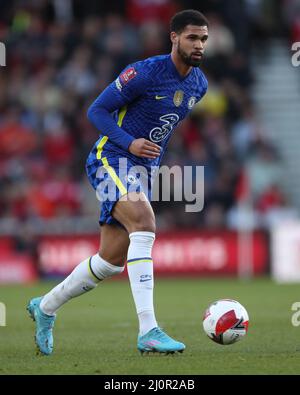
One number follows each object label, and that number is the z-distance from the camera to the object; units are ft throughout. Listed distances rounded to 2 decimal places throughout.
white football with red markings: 45.29
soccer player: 44.50
